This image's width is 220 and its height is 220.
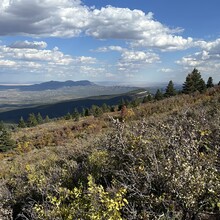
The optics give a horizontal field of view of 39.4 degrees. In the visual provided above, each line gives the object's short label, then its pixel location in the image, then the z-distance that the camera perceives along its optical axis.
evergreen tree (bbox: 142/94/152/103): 59.72
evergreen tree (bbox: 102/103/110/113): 58.92
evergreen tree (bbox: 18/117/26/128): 68.31
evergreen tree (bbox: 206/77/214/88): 53.88
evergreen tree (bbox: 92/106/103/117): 44.96
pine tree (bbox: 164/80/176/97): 57.32
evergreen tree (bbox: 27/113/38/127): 70.98
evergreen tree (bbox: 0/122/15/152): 36.35
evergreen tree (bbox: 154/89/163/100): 55.97
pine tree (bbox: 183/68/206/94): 48.37
